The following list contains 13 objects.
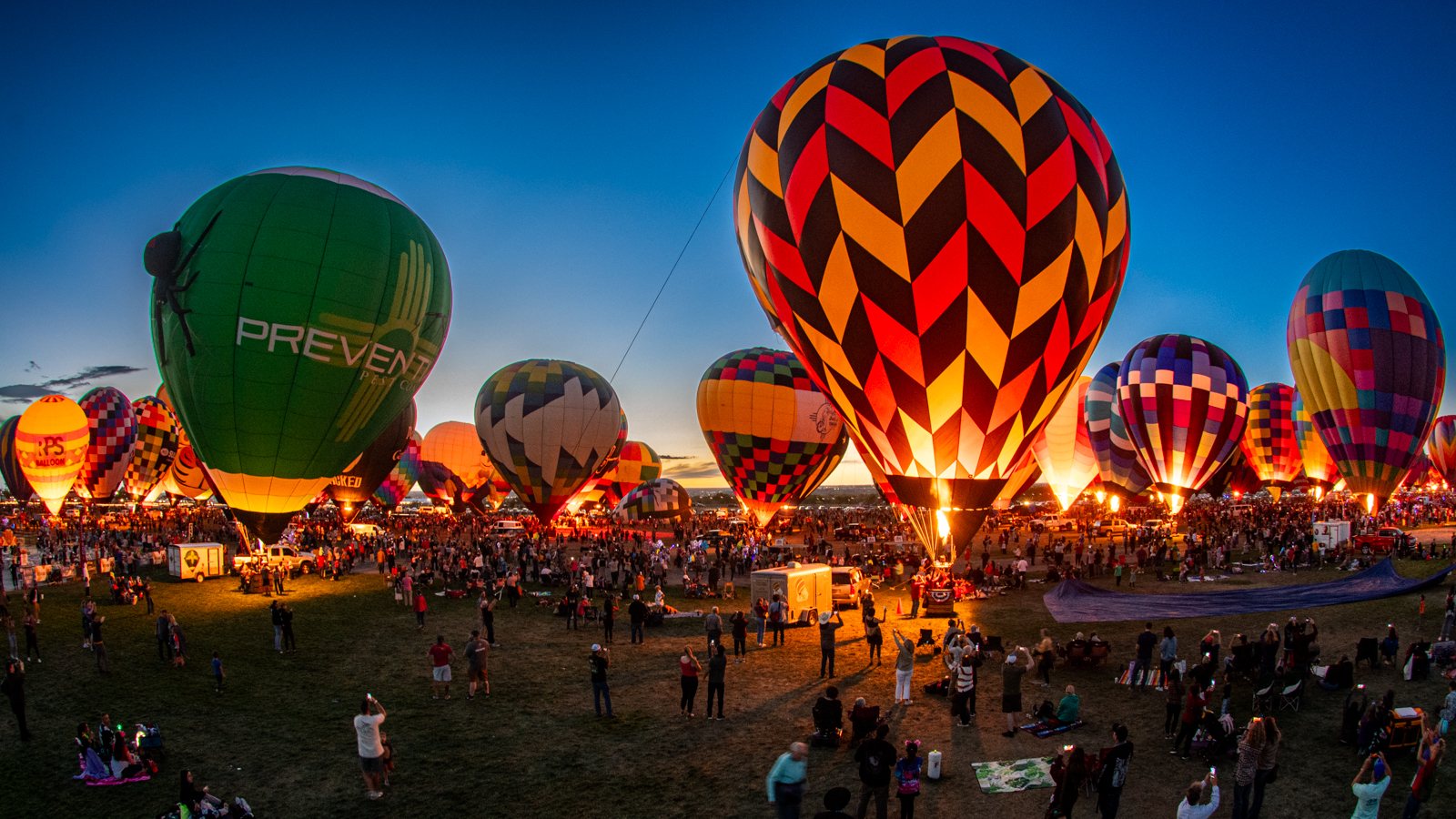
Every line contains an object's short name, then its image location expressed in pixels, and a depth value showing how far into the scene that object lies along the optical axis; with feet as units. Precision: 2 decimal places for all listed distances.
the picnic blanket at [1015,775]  23.77
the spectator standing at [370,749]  23.84
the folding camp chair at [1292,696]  29.14
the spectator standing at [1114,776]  20.30
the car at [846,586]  57.21
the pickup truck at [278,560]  69.36
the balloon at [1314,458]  132.36
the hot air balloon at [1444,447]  168.25
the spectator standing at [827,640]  37.17
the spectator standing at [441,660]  33.71
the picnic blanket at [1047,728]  28.34
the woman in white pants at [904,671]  32.17
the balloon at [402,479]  175.01
